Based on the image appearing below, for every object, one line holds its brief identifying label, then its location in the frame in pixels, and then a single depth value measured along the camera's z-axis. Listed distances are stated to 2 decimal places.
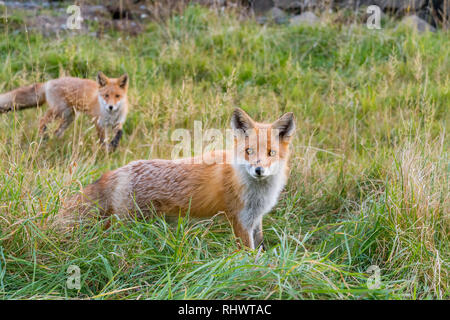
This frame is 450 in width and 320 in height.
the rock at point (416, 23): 6.98
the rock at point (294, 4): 8.04
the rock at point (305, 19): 7.41
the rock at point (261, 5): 8.48
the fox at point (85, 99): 5.73
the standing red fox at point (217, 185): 3.12
